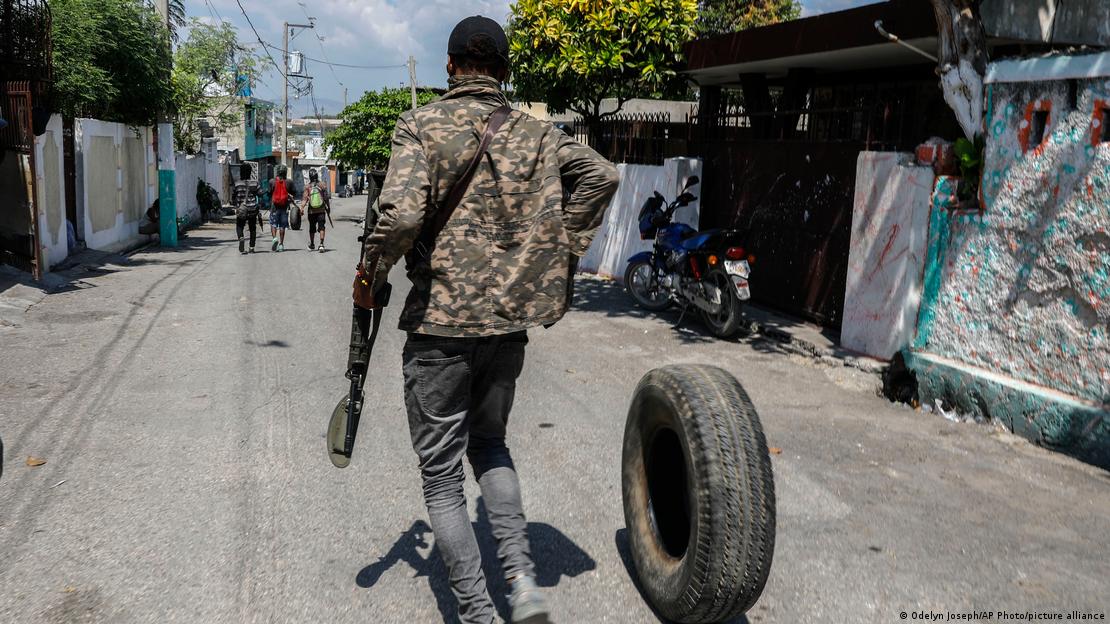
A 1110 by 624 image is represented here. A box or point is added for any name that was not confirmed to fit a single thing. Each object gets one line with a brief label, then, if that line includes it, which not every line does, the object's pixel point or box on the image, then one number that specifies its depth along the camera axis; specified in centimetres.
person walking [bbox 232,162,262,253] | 1756
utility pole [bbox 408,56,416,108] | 3278
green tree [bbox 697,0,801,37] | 2517
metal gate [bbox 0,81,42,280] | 1149
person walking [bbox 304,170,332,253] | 1795
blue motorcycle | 902
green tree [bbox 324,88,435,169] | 3094
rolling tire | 288
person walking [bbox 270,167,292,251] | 1769
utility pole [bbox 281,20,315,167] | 4425
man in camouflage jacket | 296
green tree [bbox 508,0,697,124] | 1284
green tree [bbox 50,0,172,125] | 1545
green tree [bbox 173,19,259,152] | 2869
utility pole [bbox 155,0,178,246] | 1955
